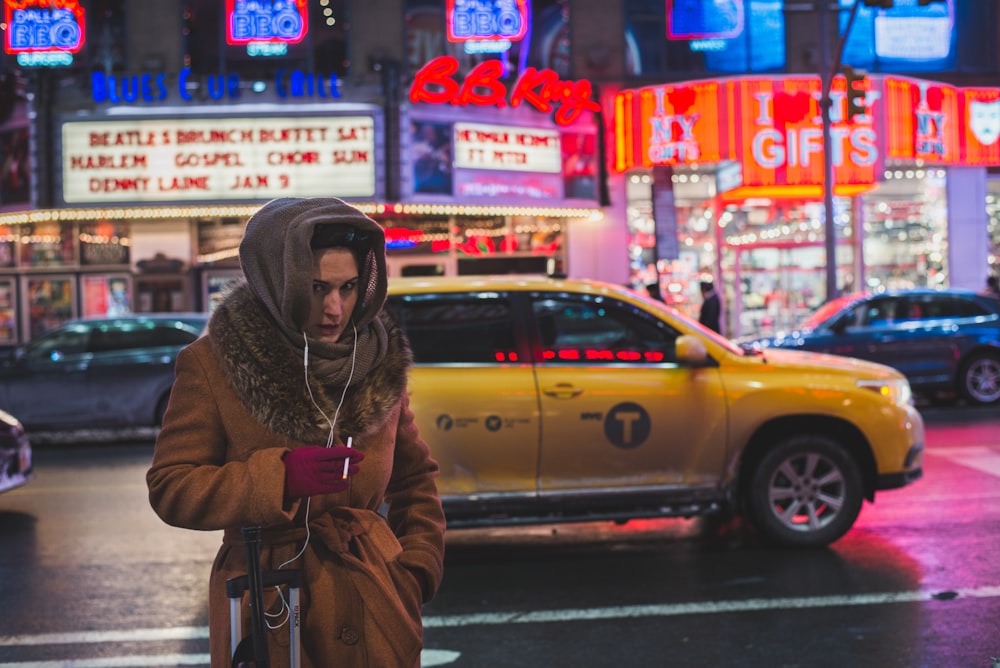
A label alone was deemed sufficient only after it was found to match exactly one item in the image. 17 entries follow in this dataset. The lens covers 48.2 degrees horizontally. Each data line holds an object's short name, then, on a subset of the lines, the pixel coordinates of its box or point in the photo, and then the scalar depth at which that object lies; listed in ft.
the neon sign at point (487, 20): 70.74
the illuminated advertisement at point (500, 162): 67.56
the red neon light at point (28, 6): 68.90
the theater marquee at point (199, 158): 65.21
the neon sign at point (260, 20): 70.74
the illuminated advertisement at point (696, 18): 75.25
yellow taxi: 22.90
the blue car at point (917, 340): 50.85
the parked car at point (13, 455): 29.19
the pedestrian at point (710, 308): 58.65
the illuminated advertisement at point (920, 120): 71.07
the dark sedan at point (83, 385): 45.88
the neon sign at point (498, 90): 65.82
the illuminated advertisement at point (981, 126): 76.64
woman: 7.93
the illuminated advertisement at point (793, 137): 69.26
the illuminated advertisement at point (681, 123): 70.23
